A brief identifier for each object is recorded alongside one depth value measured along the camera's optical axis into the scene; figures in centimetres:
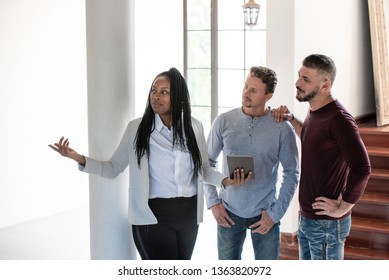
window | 852
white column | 357
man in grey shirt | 342
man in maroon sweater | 318
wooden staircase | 502
